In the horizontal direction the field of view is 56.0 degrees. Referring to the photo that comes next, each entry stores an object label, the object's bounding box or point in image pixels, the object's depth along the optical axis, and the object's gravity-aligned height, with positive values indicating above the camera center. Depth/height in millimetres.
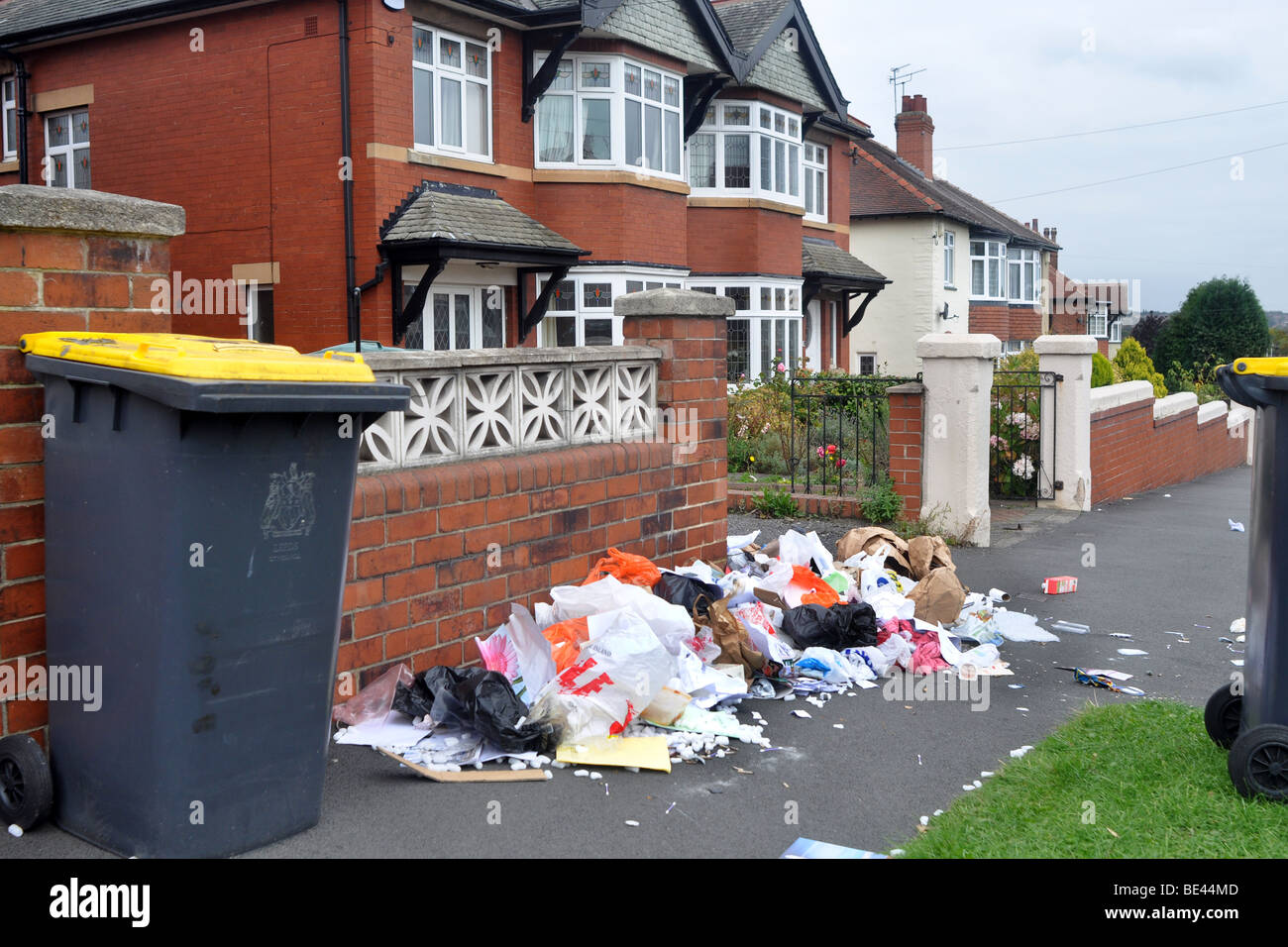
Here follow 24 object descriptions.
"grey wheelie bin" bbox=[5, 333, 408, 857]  3383 -544
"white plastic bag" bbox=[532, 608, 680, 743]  4703 -1195
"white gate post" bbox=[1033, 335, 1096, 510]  11961 -324
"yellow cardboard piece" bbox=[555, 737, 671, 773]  4570 -1403
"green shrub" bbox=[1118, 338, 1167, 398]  23766 +348
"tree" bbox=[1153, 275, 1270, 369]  38312 +1808
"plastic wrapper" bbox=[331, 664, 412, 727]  4828 -1266
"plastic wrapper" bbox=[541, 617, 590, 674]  5164 -1105
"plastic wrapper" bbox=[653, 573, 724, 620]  6008 -1039
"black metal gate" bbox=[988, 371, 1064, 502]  12195 -518
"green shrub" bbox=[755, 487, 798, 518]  10656 -1046
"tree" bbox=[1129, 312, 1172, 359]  49656 +2250
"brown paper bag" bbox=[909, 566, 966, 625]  6988 -1244
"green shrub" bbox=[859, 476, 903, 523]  10094 -1000
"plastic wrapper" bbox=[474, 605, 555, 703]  5121 -1159
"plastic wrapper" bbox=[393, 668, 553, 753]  4594 -1242
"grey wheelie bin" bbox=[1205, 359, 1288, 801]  4066 -712
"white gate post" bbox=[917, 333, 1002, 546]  9742 -363
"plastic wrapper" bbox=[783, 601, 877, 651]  6180 -1237
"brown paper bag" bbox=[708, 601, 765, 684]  5676 -1219
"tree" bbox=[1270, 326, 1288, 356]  48138 +1812
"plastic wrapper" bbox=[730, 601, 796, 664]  5836 -1209
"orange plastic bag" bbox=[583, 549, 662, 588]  6223 -940
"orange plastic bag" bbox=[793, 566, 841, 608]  6660 -1130
